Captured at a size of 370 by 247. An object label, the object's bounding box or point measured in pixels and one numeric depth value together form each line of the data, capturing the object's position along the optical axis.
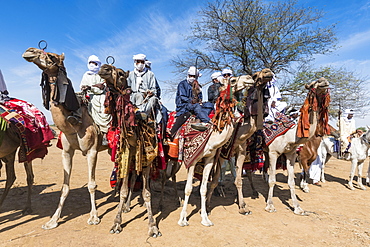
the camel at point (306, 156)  7.38
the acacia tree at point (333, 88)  13.61
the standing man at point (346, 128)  8.30
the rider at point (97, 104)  4.79
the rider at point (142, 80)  4.34
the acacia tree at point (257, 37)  13.77
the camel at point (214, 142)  4.30
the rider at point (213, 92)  5.19
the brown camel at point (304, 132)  4.95
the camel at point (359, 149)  8.38
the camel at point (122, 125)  3.51
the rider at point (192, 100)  4.83
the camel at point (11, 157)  4.57
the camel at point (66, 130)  3.76
